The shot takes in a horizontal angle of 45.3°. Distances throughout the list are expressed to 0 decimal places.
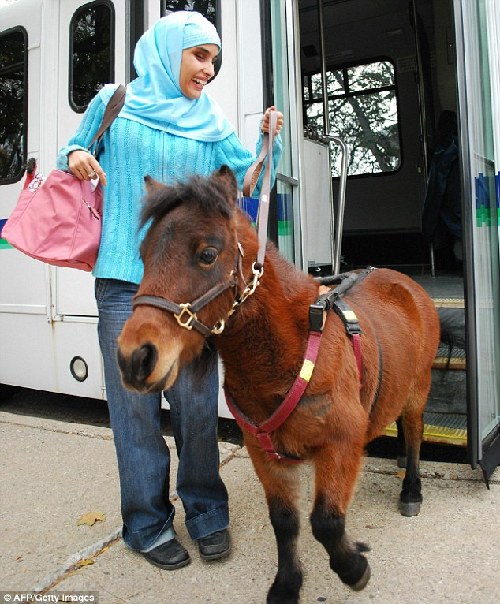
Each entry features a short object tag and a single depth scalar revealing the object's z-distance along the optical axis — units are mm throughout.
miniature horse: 1701
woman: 2475
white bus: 3295
